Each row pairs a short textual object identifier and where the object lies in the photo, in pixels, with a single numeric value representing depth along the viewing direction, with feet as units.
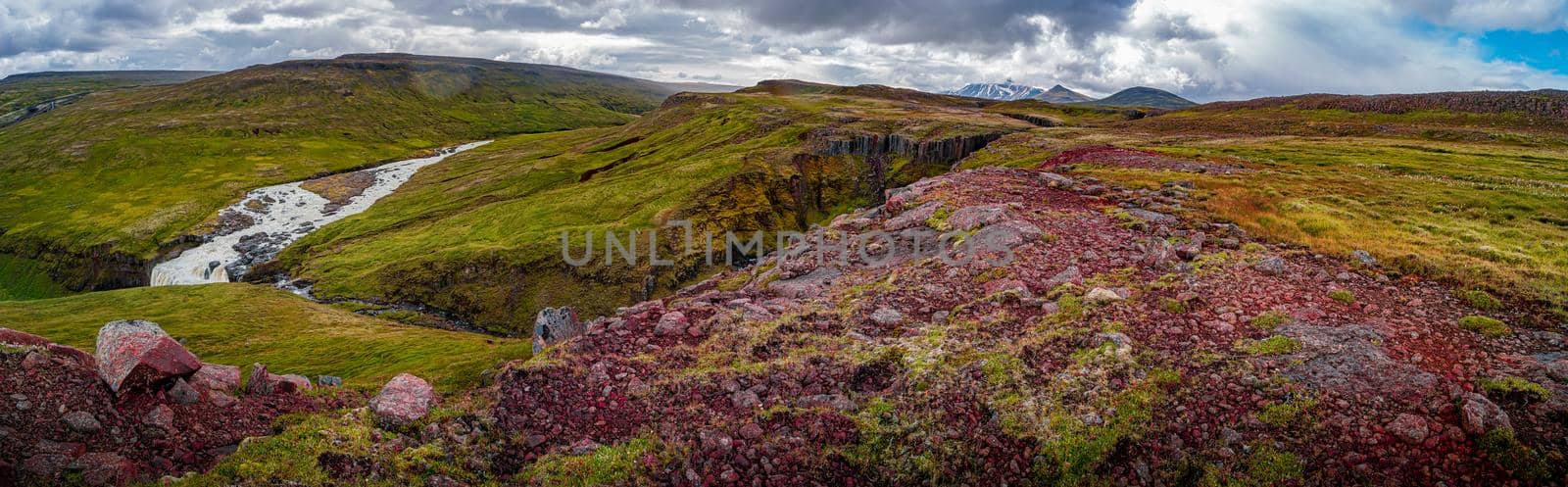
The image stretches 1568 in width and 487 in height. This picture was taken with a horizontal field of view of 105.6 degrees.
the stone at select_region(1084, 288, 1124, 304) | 66.59
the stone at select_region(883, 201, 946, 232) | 119.03
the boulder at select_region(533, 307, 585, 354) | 79.15
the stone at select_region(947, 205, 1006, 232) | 102.73
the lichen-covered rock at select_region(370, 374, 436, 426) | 52.19
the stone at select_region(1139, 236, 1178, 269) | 79.15
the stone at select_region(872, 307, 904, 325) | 71.54
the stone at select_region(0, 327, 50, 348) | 49.15
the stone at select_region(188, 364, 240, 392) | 51.29
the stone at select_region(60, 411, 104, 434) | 43.14
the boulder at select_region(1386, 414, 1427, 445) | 38.68
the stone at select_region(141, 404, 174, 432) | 45.52
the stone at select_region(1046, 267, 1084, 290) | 75.66
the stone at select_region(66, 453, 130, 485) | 40.57
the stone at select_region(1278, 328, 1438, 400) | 44.04
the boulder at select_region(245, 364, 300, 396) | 55.01
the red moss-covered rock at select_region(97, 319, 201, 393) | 46.42
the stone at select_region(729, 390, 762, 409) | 55.42
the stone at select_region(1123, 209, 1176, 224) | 101.09
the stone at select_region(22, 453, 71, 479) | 40.22
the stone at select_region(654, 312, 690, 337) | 72.95
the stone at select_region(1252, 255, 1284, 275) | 71.56
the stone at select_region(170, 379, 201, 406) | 48.47
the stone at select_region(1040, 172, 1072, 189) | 141.28
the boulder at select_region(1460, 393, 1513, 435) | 37.45
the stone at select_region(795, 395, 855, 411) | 53.73
